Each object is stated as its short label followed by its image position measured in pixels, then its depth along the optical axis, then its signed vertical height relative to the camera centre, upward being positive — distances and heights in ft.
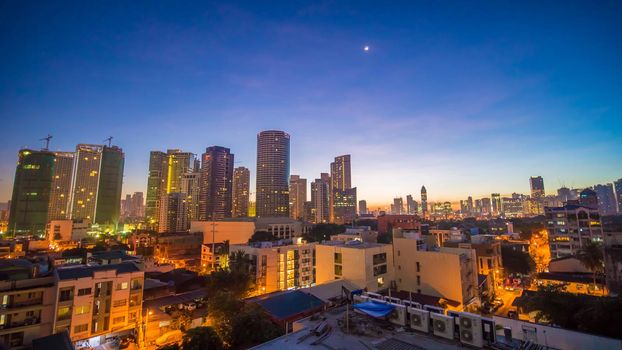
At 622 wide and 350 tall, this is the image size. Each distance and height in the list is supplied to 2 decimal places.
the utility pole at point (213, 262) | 225.89 -41.17
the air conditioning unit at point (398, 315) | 52.49 -19.89
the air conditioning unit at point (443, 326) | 47.21 -19.76
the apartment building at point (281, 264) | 171.32 -33.77
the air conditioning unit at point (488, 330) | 44.66 -19.32
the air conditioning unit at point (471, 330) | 44.60 -19.26
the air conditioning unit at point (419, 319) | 49.57 -19.58
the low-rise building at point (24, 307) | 95.81 -33.10
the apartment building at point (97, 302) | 103.50 -34.97
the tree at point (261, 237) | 291.97 -27.55
